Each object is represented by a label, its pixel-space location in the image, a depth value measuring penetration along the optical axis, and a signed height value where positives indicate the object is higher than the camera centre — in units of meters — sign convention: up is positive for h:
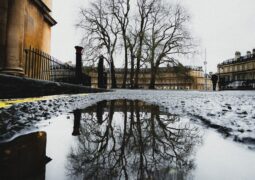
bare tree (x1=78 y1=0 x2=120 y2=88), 30.09 +8.83
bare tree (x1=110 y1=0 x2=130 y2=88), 31.70 +11.48
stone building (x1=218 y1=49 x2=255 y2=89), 70.62 +9.31
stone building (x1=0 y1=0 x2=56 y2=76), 7.54 +2.49
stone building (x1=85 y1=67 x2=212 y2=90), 33.69 +3.95
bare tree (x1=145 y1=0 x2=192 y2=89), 32.84 +8.52
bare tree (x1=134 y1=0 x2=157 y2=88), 31.58 +11.02
